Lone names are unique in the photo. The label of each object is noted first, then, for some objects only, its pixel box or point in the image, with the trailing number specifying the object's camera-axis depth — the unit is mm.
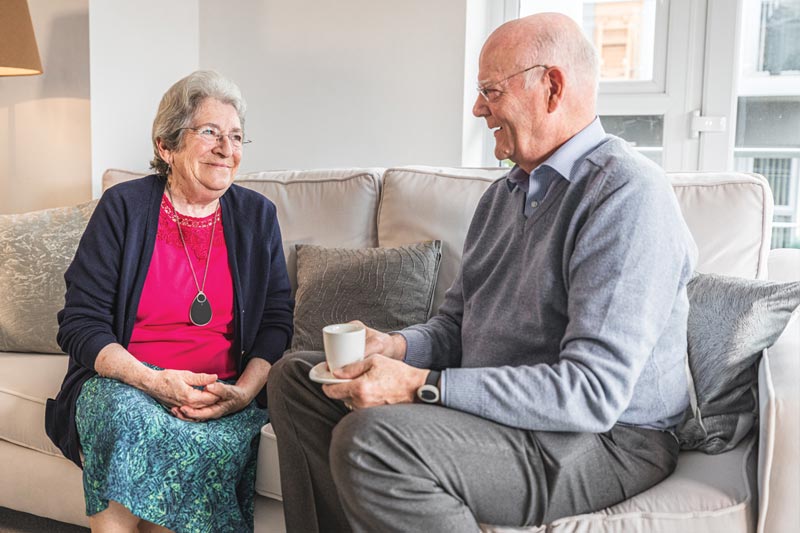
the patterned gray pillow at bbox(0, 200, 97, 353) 2248
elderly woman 1574
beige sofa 1281
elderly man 1229
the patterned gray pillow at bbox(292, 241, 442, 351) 1997
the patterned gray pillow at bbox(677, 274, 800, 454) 1484
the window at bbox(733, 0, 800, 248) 2531
